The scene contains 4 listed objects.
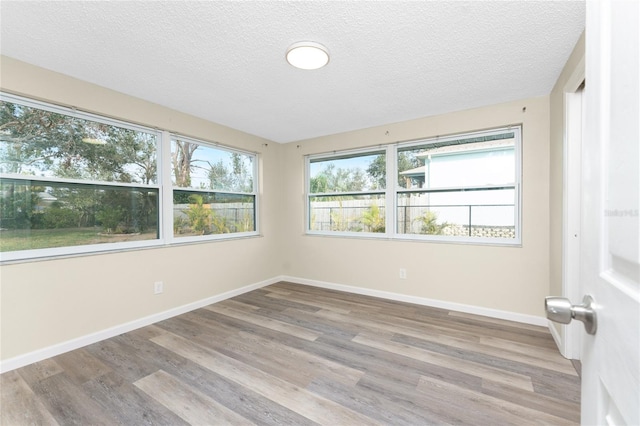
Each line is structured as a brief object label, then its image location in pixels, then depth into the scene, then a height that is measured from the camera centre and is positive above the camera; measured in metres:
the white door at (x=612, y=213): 0.40 -0.01
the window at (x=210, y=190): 3.32 +0.29
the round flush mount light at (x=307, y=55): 1.92 +1.16
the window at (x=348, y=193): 3.92 +0.27
